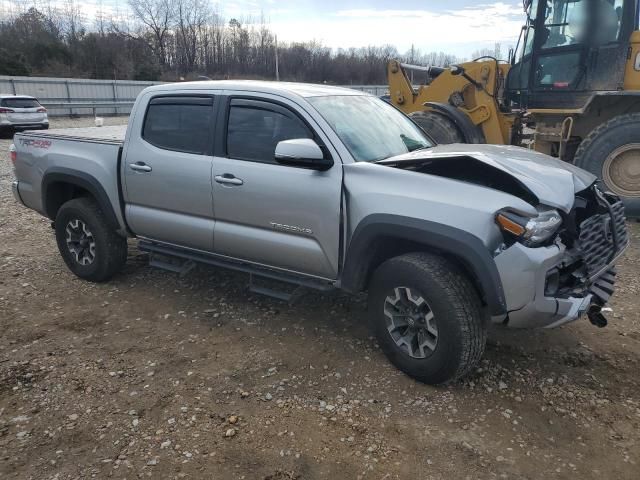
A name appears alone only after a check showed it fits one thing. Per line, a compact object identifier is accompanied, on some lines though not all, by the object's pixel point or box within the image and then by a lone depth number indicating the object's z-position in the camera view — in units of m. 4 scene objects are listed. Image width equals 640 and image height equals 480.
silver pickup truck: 3.12
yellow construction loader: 7.36
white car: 17.88
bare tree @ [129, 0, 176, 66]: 58.16
